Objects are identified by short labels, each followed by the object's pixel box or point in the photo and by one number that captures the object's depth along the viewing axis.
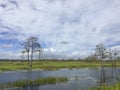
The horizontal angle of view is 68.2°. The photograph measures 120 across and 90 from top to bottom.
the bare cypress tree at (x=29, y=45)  35.50
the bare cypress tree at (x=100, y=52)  40.38
